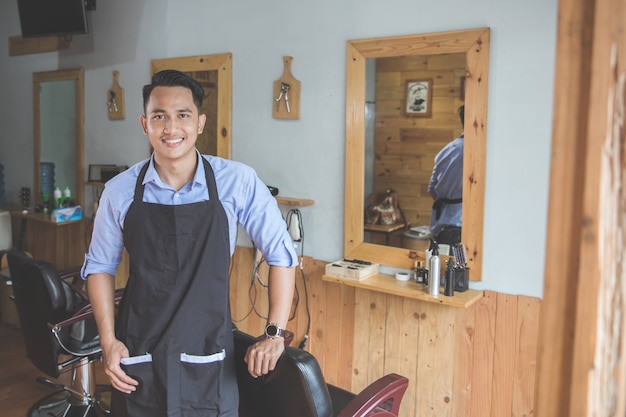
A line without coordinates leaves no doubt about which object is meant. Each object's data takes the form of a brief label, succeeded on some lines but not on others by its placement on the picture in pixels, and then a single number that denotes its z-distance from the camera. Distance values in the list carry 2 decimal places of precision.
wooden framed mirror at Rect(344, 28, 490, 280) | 2.41
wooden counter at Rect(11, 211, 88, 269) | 4.21
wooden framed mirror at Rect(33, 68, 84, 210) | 4.20
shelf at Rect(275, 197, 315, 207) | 2.94
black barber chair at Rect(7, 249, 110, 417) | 2.55
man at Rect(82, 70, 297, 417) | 1.61
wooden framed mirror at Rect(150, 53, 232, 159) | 3.28
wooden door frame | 0.63
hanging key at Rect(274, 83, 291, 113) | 3.02
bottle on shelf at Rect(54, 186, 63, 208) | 4.13
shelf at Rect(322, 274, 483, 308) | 2.36
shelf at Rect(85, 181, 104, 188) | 3.83
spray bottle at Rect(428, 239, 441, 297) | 2.43
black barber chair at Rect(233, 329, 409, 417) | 1.58
